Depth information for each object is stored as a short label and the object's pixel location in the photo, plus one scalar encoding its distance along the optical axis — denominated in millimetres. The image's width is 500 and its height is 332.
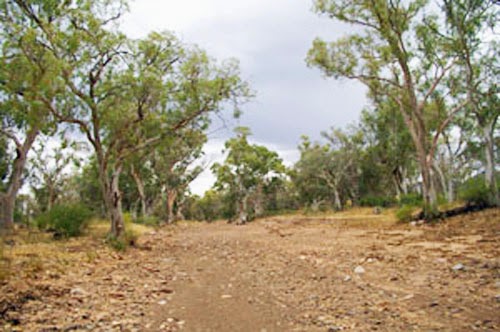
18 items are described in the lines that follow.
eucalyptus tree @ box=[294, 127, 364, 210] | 42719
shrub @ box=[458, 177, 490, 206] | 16453
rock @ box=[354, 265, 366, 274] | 6349
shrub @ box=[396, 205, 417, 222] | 17395
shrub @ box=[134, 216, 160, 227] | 29000
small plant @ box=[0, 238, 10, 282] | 5669
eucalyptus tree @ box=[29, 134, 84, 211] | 35031
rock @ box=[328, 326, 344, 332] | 3540
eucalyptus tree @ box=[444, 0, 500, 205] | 13825
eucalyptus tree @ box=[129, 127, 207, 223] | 31964
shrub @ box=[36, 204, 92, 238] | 14172
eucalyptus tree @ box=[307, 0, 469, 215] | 16031
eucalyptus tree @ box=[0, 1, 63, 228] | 9820
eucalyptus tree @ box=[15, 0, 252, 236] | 11023
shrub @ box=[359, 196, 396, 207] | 37612
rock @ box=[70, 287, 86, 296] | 5148
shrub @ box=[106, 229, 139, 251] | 11103
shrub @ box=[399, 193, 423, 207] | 29000
